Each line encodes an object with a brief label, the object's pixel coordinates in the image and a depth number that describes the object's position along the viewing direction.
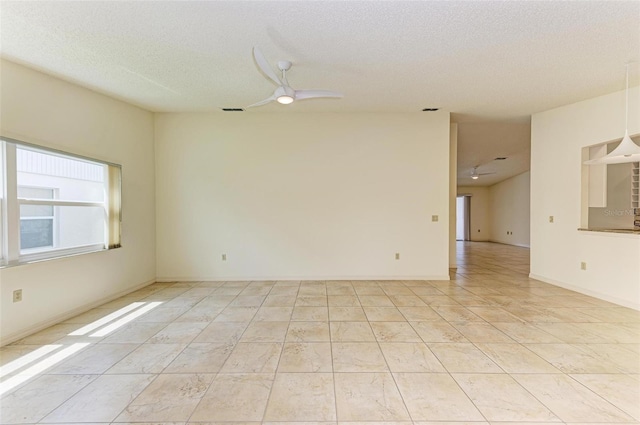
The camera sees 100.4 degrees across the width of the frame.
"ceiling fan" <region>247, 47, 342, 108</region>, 2.63
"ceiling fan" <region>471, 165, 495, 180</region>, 8.98
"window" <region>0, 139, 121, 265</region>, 2.63
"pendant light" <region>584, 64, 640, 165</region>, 2.87
